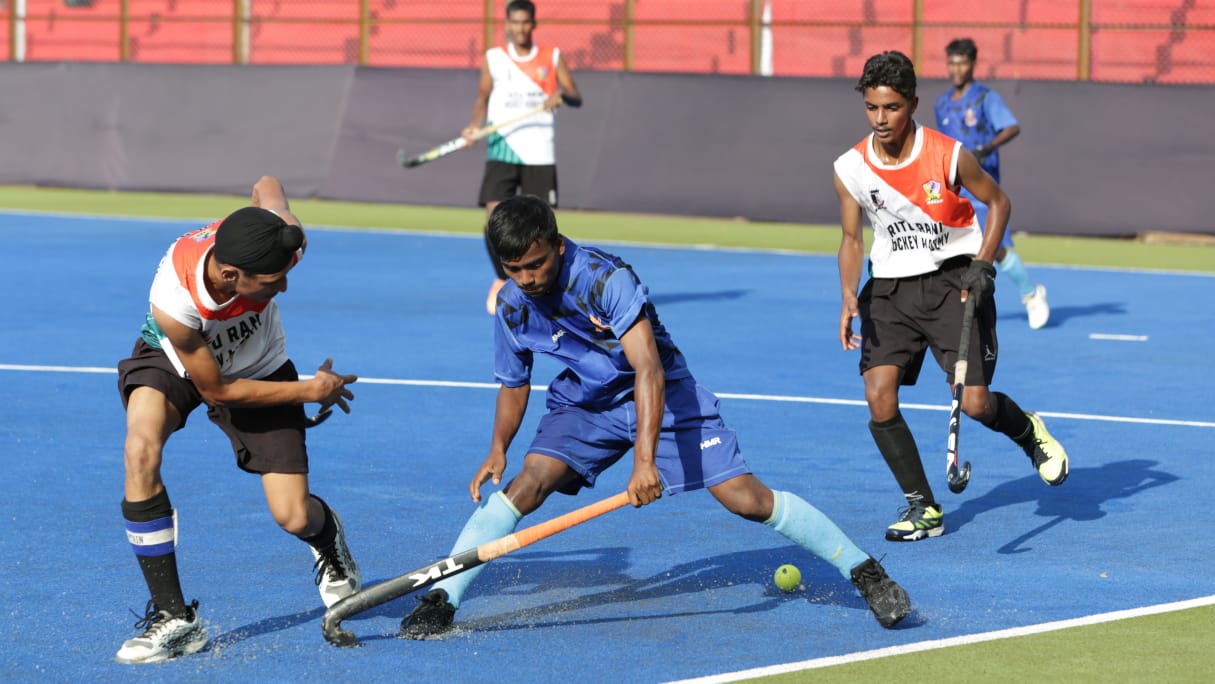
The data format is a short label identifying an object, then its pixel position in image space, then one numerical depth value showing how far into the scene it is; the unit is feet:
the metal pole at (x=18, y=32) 113.19
